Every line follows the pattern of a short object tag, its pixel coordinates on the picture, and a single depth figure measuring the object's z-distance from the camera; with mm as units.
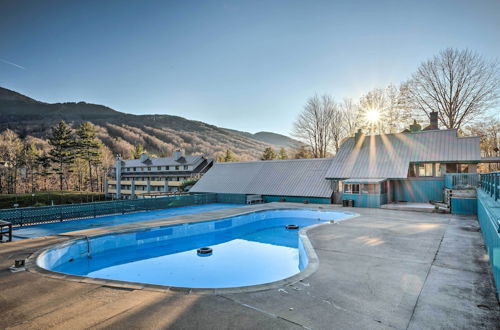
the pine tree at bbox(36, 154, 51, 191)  42369
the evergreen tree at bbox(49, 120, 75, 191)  42781
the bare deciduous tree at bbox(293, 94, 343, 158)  37906
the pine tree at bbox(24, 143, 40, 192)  45175
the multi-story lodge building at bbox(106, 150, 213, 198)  47688
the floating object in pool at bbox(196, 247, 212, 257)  11125
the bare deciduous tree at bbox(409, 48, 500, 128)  25562
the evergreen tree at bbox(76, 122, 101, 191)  46531
